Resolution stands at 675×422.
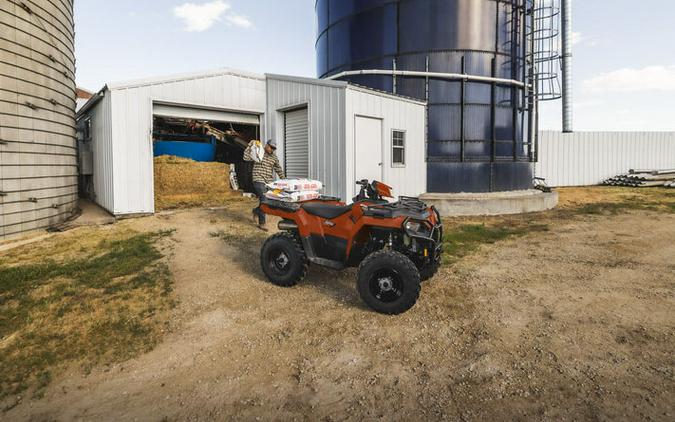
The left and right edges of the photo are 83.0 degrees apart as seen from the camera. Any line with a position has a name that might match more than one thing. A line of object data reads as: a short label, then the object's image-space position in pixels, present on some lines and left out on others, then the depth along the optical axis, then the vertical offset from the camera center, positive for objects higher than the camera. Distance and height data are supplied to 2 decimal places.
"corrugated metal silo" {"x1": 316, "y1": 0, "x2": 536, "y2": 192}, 12.48 +3.74
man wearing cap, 8.76 +0.36
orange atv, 4.18 -0.71
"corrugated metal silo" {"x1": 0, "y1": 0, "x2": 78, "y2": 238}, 8.10 +1.70
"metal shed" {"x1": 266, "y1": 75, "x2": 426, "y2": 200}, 9.77 +1.51
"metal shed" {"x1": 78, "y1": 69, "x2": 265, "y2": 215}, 9.85 +2.10
